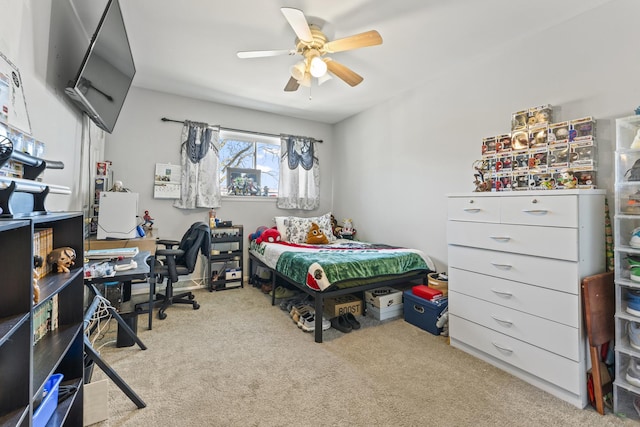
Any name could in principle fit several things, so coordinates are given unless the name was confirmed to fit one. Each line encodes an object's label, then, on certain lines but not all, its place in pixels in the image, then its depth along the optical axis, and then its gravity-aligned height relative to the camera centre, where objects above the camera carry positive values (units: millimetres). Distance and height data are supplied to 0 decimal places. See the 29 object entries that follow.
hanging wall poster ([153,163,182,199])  3672 +465
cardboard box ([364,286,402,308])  2852 -799
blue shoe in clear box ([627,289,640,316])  1566 -456
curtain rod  3710 +1275
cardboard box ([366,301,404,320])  2834 -938
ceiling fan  2016 +1308
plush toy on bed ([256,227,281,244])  3791 -255
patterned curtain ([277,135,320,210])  4477 +701
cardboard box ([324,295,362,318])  2779 -868
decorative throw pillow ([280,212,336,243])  3884 -126
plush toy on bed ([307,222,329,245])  3768 -249
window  4191 +816
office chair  2852 -464
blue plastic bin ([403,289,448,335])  2531 -855
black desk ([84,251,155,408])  1484 -658
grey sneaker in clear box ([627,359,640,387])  1542 -840
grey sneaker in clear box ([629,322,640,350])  1571 -638
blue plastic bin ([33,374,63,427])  998 -703
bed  2492 -471
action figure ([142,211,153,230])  3333 -48
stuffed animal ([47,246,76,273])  1261 -188
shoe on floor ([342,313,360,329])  2647 -964
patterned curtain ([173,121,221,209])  3801 +686
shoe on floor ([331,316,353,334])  2576 -977
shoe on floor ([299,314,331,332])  2553 -959
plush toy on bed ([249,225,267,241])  4078 -224
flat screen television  1751 +1042
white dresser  1679 -400
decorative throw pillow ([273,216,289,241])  3912 -114
